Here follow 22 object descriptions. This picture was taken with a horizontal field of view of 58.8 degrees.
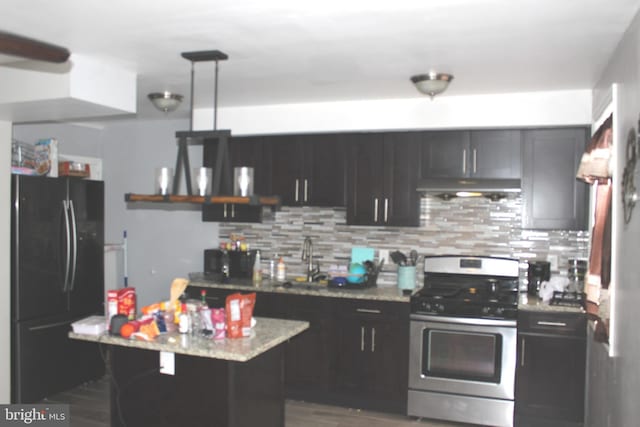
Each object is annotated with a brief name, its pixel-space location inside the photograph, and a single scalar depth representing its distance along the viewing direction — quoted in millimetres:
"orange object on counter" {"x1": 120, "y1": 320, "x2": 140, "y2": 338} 2961
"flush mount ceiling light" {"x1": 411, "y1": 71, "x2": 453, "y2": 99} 3568
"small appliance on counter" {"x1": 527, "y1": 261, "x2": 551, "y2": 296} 4293
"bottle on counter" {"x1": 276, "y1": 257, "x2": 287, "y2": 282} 5004
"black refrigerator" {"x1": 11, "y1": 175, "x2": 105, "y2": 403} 4215
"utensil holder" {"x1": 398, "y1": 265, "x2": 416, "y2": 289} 4574
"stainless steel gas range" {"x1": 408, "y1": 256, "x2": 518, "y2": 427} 3943
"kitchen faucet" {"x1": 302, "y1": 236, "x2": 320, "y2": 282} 5082
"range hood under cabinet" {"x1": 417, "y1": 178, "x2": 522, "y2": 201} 4117
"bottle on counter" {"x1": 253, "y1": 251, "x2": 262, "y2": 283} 4883
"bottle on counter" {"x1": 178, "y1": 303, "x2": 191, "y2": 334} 3047
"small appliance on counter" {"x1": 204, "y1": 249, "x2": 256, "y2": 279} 5027
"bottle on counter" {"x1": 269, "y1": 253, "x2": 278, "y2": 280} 5129
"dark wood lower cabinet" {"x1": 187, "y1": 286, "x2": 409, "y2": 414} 4242
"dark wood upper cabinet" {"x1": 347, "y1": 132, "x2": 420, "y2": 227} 4516
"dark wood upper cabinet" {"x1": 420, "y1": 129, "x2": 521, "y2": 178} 4262
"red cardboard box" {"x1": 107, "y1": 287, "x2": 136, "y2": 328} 3137
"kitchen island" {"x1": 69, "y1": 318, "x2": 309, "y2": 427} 2891
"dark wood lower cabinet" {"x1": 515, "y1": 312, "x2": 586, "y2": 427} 3859
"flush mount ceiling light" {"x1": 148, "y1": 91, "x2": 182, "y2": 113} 4215
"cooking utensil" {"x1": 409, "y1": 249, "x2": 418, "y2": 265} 4645
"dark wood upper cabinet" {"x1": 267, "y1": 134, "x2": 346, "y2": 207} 4711
